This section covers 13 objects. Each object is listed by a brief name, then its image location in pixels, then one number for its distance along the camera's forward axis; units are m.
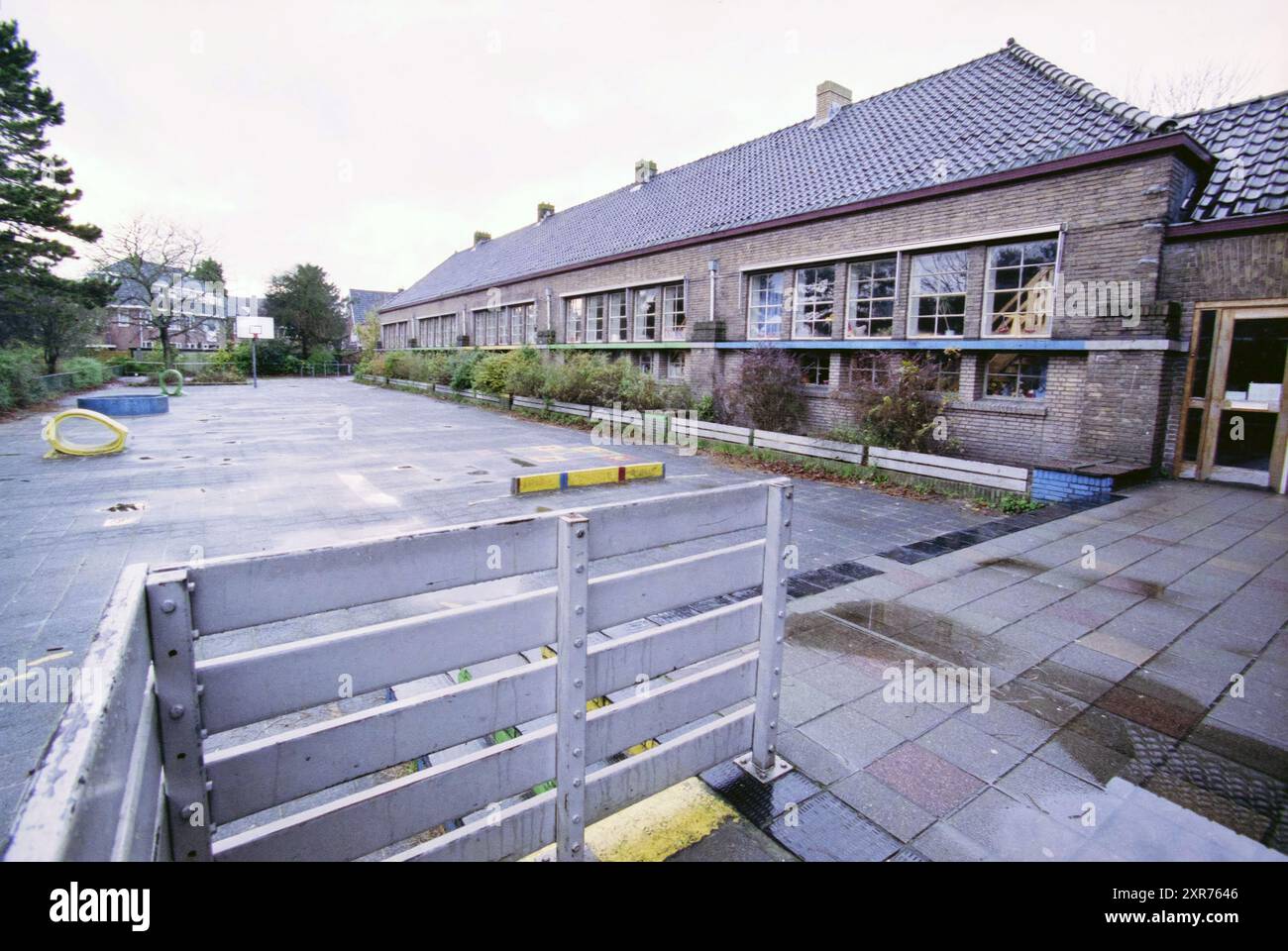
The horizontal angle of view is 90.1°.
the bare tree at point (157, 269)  36.84
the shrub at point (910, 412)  10.92
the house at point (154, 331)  40.00
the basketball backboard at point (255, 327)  40.25
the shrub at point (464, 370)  26.48
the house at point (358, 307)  68.50
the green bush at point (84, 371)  26.62
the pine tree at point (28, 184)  20.11
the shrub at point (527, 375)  20.88
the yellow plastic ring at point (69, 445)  11.81
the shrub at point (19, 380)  18.36
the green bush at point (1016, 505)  8.96
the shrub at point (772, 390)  14.41
